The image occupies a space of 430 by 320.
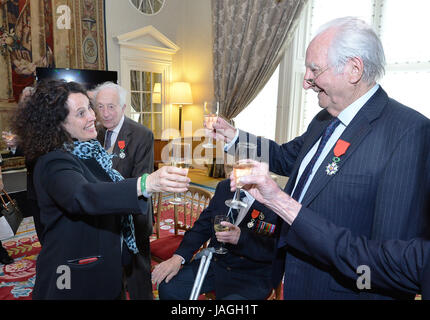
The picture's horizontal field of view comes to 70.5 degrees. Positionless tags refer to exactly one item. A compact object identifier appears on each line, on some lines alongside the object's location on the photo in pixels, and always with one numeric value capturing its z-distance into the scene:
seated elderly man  1.76
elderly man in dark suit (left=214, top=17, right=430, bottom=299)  1.05
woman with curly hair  1.17
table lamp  6.55
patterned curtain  5.00
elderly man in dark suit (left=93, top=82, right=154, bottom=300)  2.07
